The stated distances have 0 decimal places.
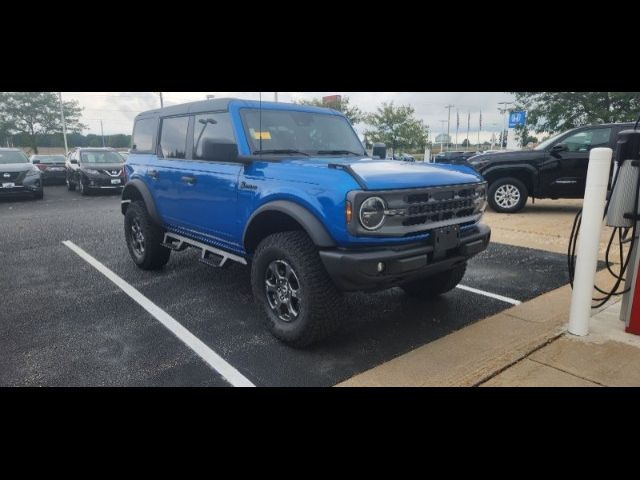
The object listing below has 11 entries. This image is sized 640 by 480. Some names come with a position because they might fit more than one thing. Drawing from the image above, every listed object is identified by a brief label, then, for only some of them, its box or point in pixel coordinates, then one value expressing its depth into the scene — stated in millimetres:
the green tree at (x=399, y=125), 28906
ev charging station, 3455
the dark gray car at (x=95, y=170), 14750
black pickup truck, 9023
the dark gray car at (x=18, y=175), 12656
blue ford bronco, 3062
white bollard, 3422
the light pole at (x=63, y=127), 36969
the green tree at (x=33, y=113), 37812
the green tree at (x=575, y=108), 18953
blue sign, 22141
